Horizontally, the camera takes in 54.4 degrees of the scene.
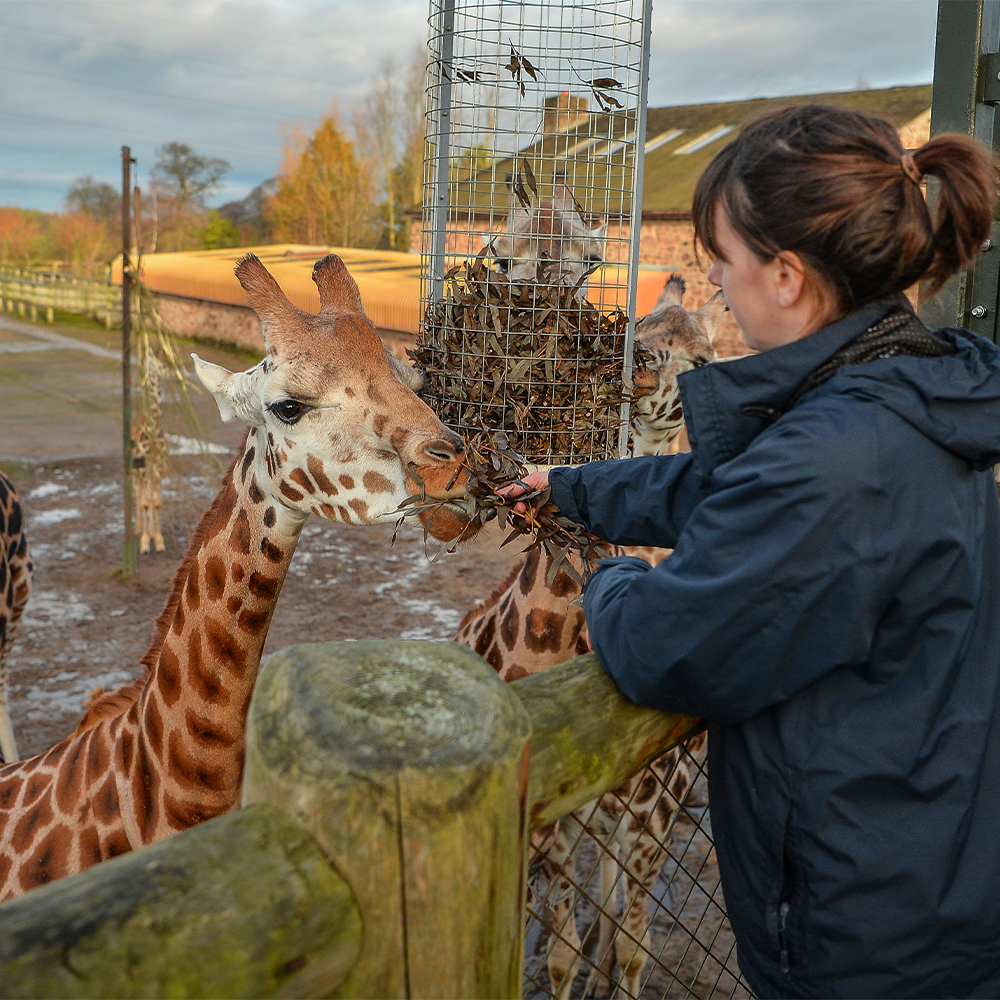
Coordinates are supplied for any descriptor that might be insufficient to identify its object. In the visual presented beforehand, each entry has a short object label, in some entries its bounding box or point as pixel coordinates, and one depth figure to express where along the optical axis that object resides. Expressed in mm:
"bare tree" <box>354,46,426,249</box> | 33906
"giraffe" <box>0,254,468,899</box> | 2568
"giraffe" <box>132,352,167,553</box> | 8852
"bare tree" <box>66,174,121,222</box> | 38875
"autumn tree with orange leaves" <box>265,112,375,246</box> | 30547
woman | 1240
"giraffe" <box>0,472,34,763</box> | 5098
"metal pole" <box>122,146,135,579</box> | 7531
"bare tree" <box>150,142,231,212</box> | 44875
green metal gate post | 3080
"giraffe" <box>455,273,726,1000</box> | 3240
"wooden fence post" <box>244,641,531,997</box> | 964
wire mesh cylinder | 2848
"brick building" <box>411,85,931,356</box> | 17795
